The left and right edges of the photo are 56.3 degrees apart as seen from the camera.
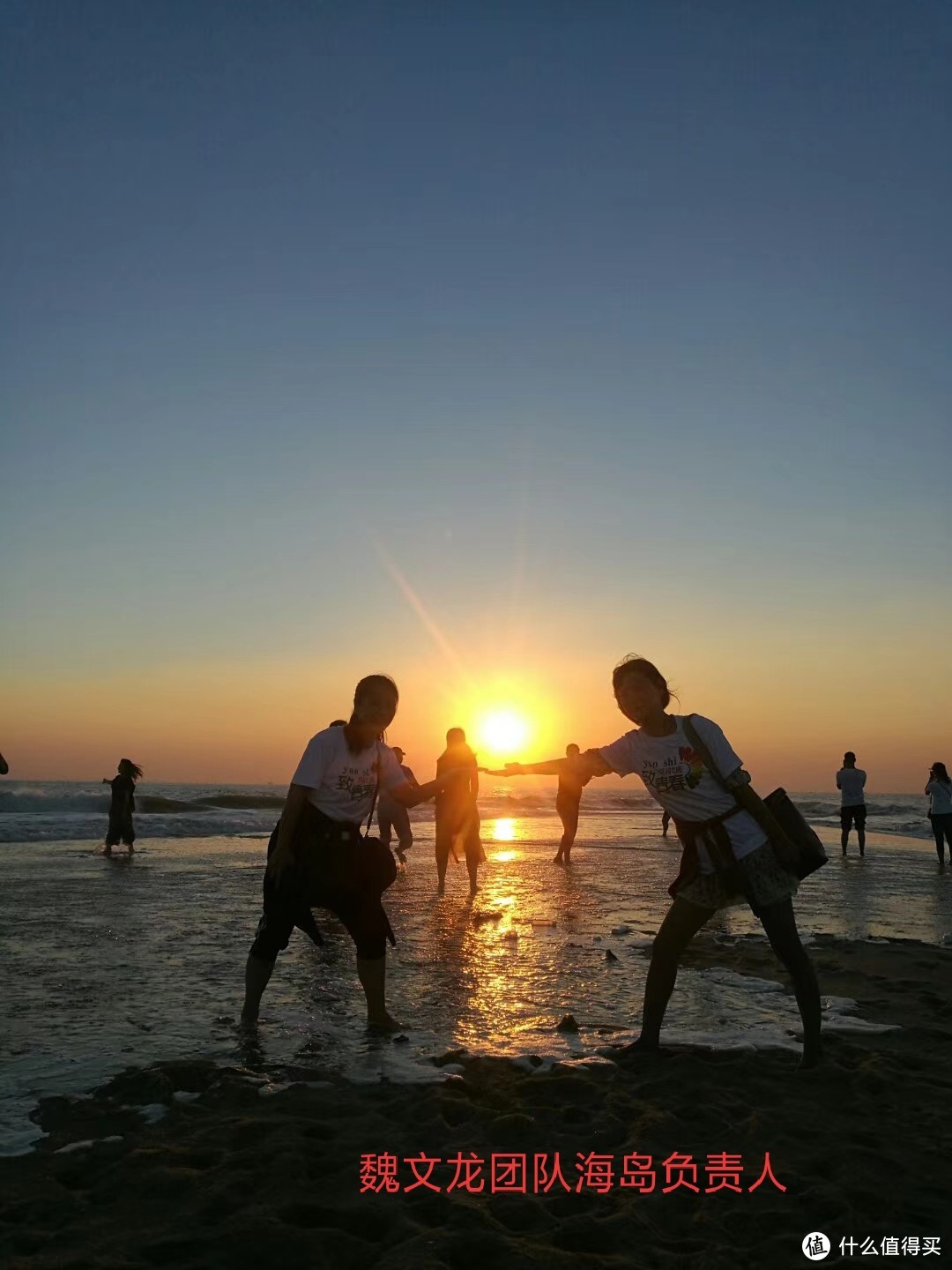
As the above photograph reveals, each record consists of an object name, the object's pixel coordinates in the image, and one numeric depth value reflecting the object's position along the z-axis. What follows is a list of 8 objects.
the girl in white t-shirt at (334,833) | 5.05
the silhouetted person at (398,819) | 12.25
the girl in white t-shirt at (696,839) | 4.53
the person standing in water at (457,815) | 11.87
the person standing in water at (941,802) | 17.92
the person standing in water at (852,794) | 19.30
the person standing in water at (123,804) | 19.12
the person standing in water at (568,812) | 17.38
